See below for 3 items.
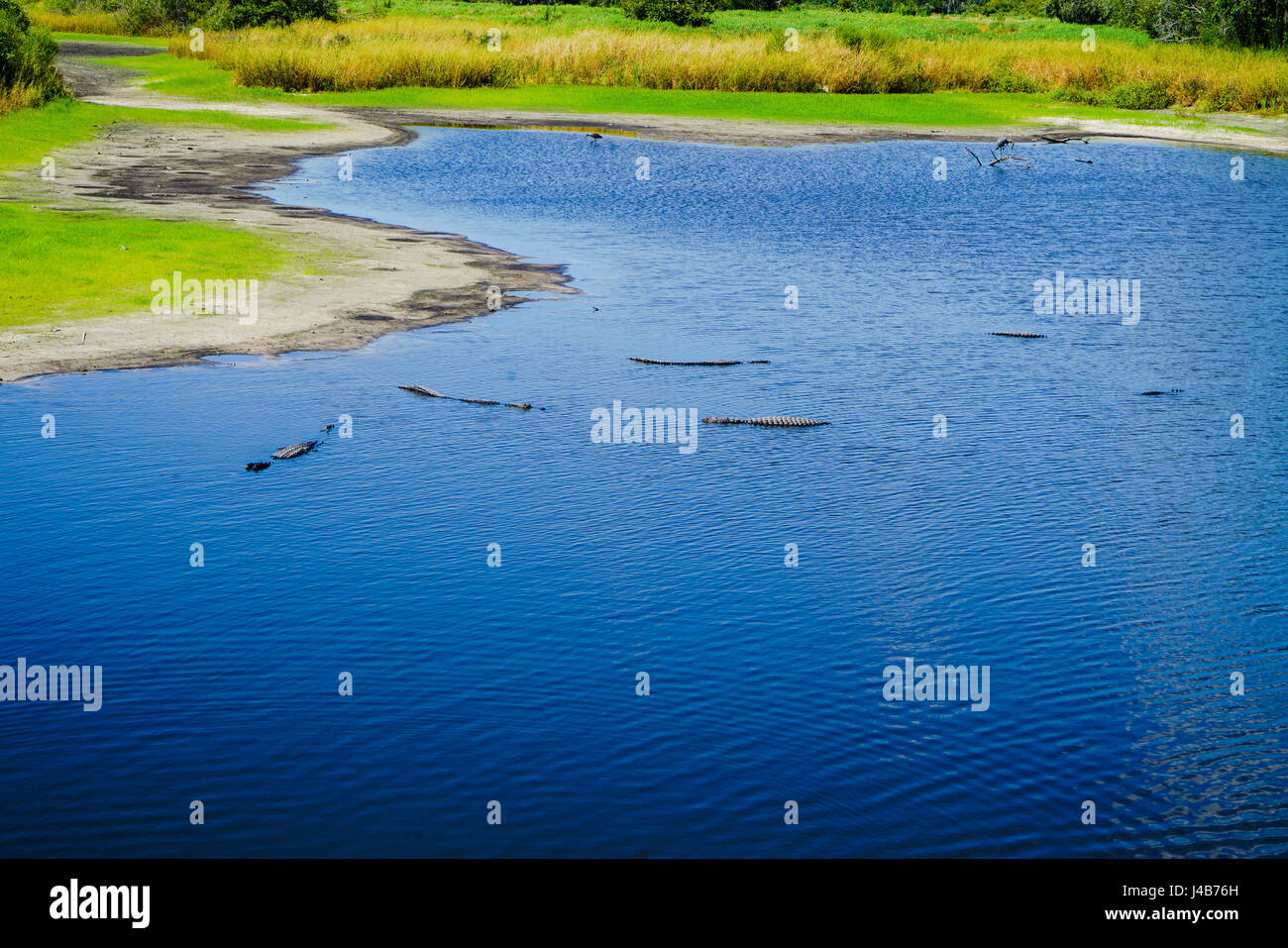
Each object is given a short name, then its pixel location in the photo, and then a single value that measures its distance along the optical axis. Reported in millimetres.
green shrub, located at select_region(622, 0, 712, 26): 75000
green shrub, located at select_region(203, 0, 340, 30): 68750
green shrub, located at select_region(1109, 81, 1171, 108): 52531
